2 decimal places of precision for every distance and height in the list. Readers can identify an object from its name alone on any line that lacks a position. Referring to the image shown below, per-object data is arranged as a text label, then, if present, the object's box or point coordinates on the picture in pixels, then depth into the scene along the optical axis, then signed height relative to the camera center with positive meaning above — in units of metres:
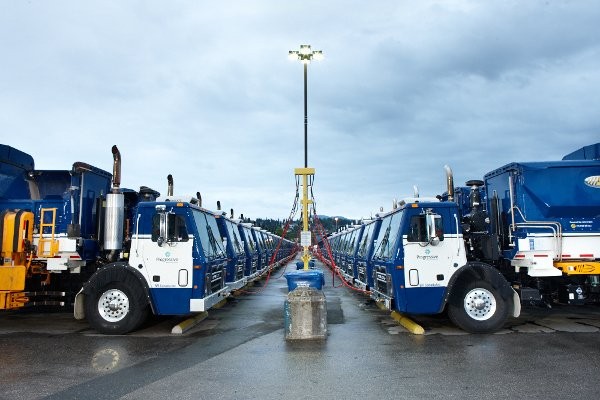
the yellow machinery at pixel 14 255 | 9.74 +0.05
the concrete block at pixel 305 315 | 8.60 -1.09
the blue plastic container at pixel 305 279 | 11.42 -0.59
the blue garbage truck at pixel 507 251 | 9.38 +0.03
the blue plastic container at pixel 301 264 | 16.04 -0.34
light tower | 12.13 +2.21
